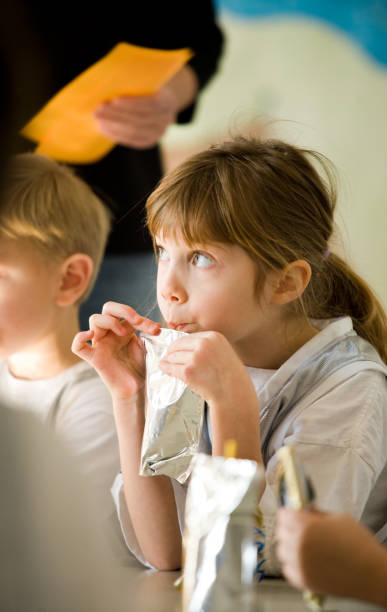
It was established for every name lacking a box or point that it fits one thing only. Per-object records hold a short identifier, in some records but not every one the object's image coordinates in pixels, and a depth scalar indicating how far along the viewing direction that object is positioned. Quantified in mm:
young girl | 2167
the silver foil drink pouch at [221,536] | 1898
